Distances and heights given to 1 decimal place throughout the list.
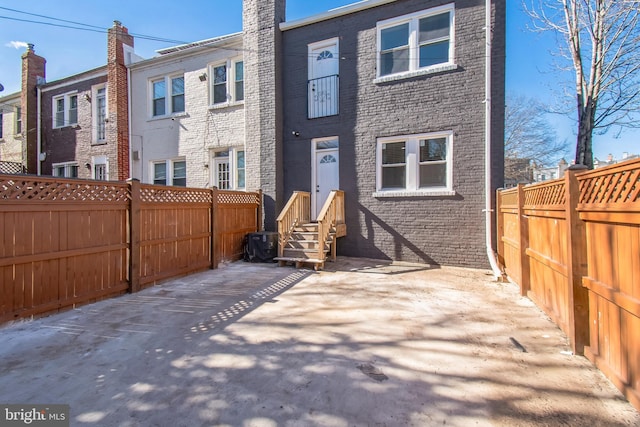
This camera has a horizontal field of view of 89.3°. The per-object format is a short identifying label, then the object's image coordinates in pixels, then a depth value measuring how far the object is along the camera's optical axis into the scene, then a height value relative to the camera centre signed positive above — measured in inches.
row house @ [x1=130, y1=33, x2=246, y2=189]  425.1 +133.0
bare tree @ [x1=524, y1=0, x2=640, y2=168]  338.0 +176.5
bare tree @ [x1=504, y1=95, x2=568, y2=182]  861.2 +191.3
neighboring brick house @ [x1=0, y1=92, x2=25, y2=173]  614.5 +159.3
